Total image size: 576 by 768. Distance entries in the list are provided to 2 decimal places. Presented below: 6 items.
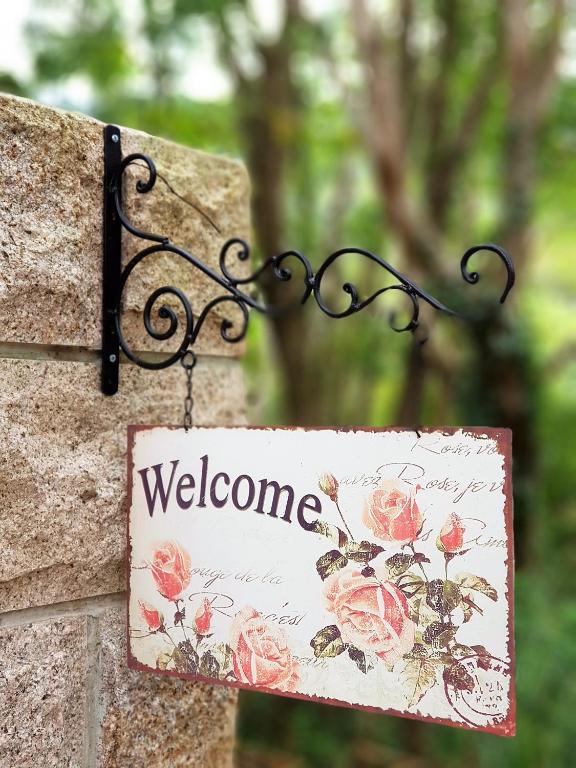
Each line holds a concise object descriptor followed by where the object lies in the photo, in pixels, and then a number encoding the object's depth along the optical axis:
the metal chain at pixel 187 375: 0.99
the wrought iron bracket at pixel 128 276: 0.96
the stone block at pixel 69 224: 0.92
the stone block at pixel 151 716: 1.01
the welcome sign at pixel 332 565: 0.82
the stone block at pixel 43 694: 0.91
